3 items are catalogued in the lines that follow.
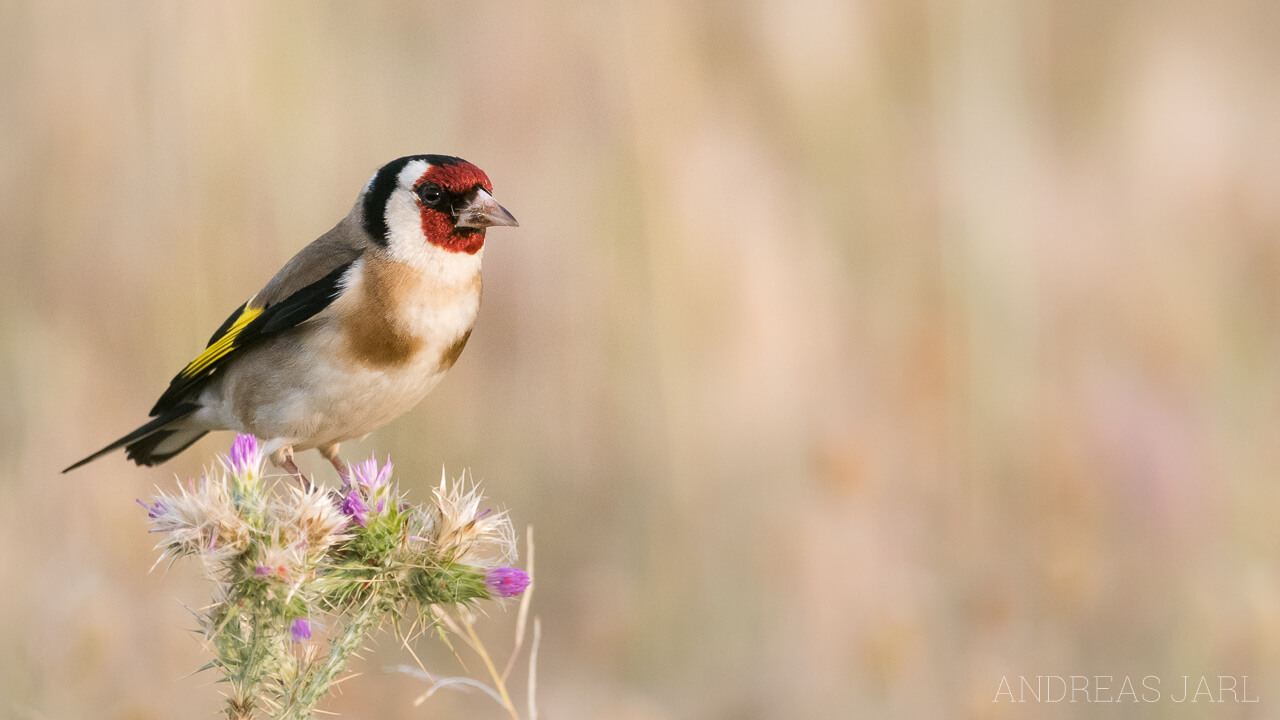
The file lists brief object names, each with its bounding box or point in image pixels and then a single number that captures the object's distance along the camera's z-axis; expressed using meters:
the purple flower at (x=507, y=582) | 5.19
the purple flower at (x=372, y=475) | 5.36
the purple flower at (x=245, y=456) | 4.98
